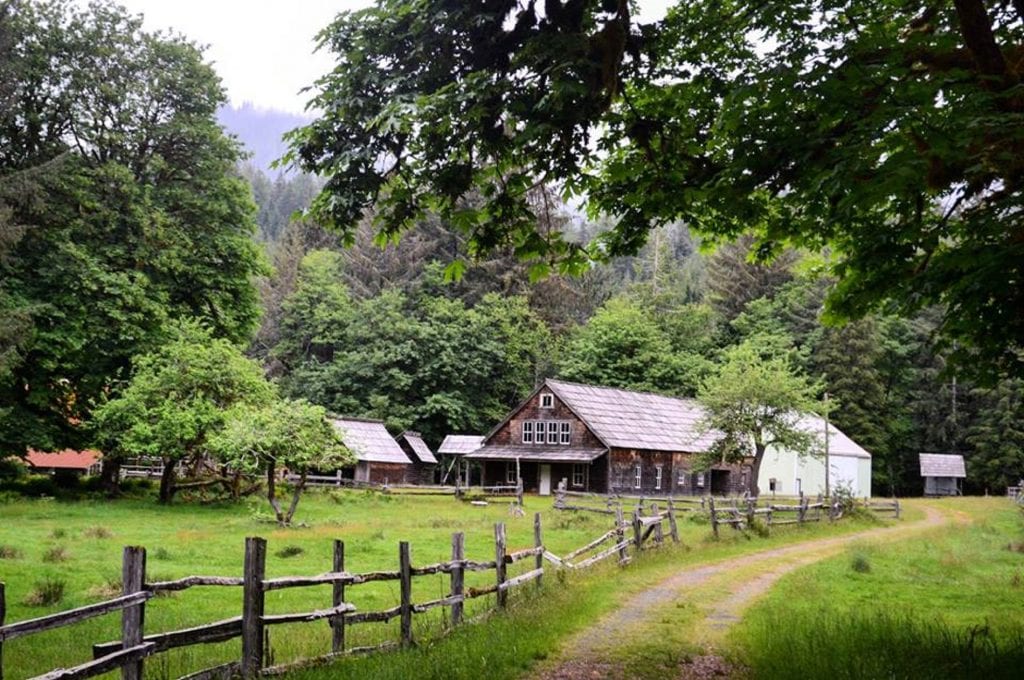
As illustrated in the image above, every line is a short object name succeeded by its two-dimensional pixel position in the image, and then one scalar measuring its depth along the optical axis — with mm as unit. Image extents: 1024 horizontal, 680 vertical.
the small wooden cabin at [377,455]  53594
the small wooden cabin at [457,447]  59391
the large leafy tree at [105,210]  33250
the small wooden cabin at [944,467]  64562
